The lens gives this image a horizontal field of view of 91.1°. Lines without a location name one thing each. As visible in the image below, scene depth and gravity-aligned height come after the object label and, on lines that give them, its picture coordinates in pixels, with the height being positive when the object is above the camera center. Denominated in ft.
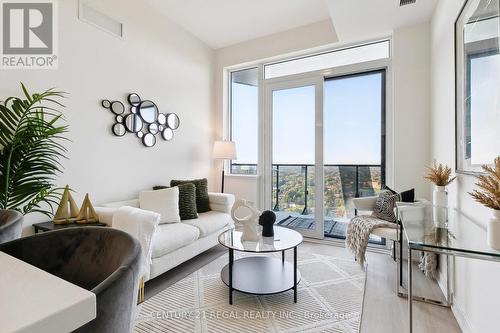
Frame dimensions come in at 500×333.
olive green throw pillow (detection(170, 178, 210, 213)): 10.57 -1.21
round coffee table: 6.42 -3.18
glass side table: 3.50 -1.21
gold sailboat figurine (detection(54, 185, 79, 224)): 6.85 -1.26
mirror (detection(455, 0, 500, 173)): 4.16 +1.60
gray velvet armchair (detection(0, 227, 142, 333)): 2.19 -0.94
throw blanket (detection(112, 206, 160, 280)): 6.33 -1.50
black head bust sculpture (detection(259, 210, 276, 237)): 7.45 -1.75
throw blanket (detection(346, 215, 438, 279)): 7.56 -2.41
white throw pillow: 8.70 -1.31
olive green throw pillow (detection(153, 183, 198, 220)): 9.36 -1.37
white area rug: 5.52 -3.58
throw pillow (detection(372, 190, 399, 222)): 8.43 -1.38
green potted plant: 5.99 +0.32
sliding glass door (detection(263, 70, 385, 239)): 10.77 +0.87
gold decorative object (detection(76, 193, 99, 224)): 6.85 -1.34
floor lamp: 12.27 +0.78
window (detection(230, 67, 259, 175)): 13.50 +2.74
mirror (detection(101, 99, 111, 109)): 8.77 +2.27
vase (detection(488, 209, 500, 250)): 3.38 -0.89
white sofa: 7.06 -2.23
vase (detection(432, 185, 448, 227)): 6.07 -0.92
